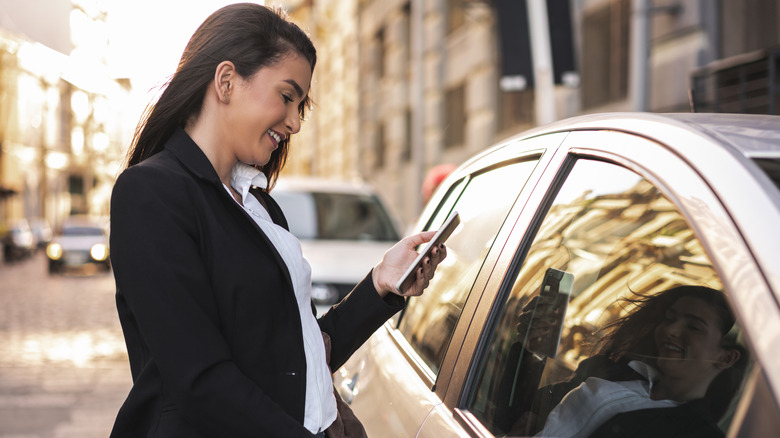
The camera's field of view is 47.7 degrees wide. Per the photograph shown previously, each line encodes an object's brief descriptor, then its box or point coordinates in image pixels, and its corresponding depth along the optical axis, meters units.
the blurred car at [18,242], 33.09
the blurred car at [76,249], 24.50
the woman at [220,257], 1.52
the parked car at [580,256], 1.07
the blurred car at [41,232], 45.88
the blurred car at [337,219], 7.82
